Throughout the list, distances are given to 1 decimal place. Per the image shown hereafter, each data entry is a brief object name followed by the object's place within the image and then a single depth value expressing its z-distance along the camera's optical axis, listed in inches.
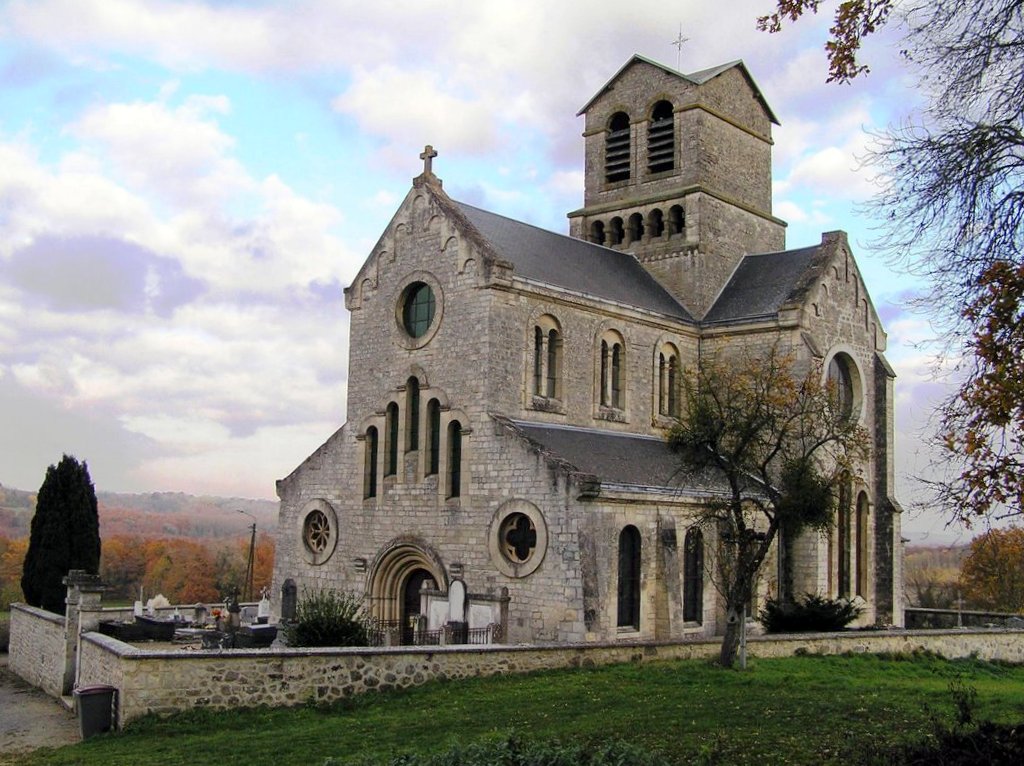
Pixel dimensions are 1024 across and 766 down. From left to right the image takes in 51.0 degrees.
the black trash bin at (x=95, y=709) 672.4
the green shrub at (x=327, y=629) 812.6
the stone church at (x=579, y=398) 994.1
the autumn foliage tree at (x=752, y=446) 842.2
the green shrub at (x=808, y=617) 1050.7
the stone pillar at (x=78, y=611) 917.2
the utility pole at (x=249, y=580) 1703.7
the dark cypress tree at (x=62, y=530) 1218.0
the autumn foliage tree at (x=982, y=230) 413.4
